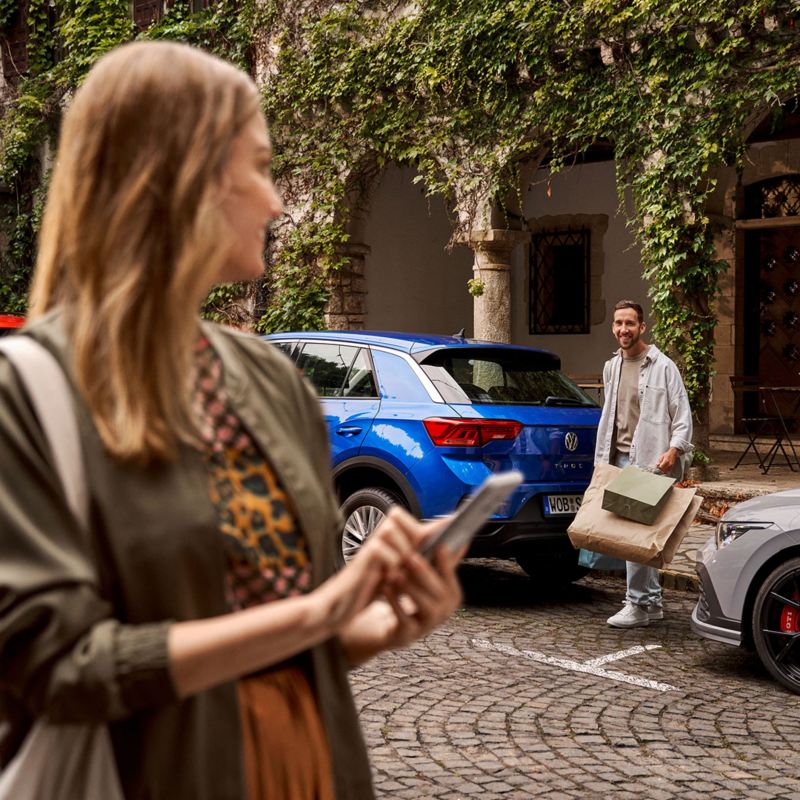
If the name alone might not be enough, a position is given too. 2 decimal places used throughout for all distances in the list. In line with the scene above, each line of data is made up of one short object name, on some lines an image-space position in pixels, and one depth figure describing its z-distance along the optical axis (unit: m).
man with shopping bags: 7.17
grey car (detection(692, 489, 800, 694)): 5.71
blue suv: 7.45
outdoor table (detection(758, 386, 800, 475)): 12.47
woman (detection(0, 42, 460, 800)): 1.22
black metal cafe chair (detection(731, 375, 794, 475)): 14.50
